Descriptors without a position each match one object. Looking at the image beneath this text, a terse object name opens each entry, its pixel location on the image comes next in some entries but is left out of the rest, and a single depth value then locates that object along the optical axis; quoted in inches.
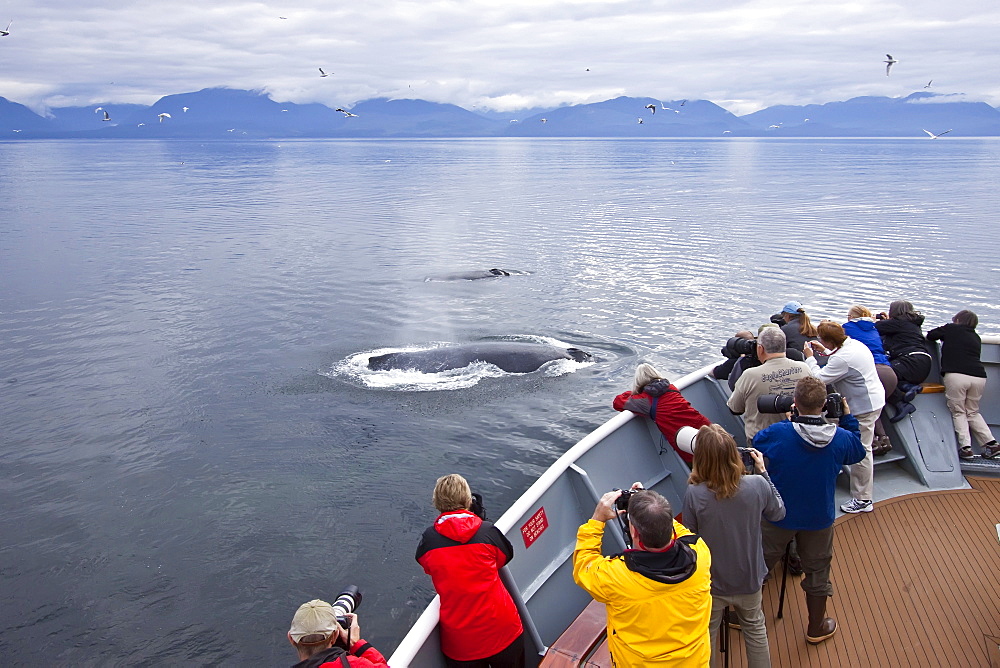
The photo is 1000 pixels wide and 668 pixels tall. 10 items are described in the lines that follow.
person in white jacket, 342.6
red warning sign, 280.2
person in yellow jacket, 179.6
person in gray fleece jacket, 215.3
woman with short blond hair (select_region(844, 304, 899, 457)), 389.4
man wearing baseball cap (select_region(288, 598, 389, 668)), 175.0
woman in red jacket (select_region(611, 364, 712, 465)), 315.0
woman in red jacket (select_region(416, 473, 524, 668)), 221.8
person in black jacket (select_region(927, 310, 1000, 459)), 396.8
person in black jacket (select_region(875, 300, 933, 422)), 399.9
